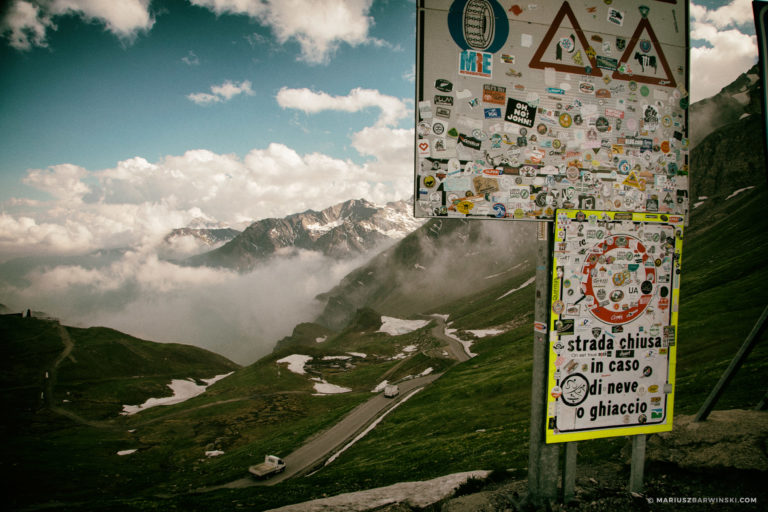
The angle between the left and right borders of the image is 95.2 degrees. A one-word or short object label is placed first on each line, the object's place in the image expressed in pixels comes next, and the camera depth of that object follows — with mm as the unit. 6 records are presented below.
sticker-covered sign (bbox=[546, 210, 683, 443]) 6121
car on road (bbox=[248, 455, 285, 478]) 38844
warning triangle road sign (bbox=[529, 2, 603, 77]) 6297
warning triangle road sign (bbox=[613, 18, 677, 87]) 6531
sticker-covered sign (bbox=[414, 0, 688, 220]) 6020
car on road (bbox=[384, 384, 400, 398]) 68688
